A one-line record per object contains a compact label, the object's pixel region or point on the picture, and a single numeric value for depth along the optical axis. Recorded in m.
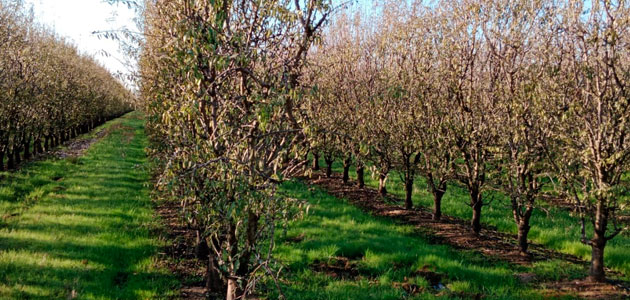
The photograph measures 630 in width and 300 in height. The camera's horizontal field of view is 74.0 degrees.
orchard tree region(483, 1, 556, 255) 9.08
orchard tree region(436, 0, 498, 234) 10.56
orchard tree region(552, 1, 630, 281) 7.72
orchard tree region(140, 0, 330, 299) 4.50
